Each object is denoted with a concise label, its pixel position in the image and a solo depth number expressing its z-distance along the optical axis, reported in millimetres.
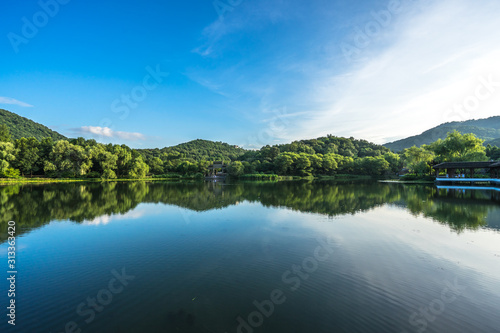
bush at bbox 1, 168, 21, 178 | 40606
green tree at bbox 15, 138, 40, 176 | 44144
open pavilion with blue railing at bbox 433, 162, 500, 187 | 31203
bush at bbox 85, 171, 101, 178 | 50378
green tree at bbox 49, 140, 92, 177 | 46750
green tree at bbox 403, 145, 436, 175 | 44344
